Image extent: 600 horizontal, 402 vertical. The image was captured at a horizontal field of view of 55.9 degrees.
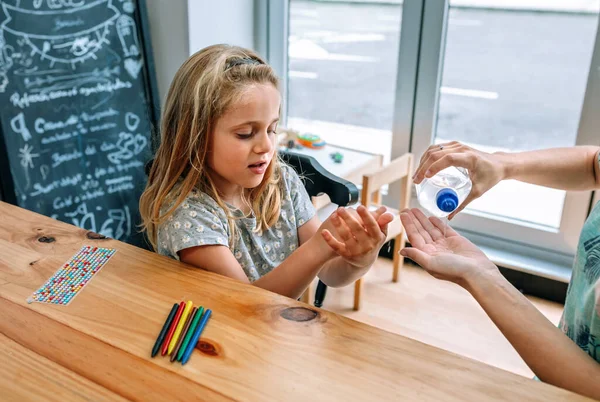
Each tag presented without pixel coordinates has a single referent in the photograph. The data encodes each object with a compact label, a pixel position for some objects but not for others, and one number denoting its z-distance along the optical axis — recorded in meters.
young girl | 1.08
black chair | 1.61
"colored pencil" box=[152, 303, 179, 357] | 0.73
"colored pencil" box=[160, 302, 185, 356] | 0.73
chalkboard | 2.04
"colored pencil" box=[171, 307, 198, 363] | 0.73
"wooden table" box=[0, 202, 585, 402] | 0.67
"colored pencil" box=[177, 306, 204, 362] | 0.73
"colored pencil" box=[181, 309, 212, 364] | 0.72
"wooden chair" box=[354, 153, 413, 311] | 2.10
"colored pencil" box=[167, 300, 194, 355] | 0.74
